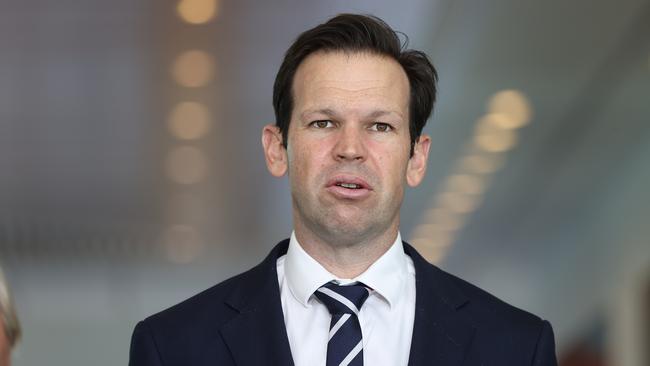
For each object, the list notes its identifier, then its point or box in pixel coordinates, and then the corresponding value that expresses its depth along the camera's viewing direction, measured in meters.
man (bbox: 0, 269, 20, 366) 4.27
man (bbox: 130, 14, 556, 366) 5.42
